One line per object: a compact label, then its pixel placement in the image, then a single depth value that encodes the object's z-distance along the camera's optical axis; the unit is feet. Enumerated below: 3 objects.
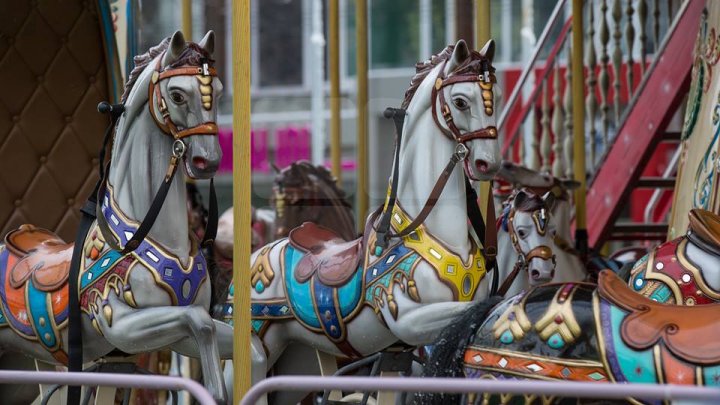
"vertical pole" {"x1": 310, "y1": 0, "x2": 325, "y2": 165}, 108.51
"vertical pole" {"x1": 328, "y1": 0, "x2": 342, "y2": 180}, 57.27
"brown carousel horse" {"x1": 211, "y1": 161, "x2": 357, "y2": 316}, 53.21
